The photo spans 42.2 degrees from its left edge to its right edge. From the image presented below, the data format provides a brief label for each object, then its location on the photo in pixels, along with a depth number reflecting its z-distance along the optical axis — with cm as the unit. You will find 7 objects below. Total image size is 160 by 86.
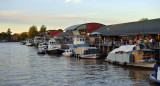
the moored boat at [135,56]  3222
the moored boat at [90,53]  4762
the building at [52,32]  13895
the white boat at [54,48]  6638
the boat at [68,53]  5647
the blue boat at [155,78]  2228
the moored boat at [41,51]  6806
